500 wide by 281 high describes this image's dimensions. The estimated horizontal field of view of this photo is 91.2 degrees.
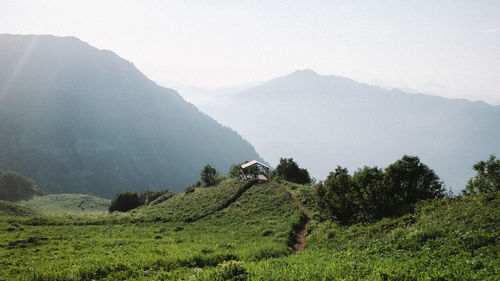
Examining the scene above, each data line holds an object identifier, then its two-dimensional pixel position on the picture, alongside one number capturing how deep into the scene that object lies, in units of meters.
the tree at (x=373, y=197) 27.30
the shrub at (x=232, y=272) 13.62
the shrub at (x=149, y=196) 80.96
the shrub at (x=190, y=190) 69.42
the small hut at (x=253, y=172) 64.44
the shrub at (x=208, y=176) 75.06
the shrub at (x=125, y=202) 83.19
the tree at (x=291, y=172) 82.88
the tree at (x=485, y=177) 27.45
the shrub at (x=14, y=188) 125.56
